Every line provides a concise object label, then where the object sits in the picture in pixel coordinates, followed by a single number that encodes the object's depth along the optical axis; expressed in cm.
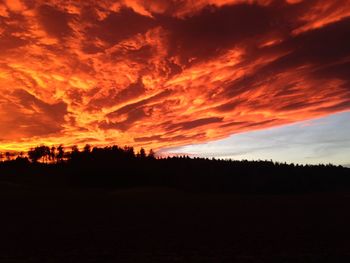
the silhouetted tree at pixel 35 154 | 19038
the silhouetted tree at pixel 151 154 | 15479
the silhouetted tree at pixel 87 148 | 14832
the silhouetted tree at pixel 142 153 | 16373
